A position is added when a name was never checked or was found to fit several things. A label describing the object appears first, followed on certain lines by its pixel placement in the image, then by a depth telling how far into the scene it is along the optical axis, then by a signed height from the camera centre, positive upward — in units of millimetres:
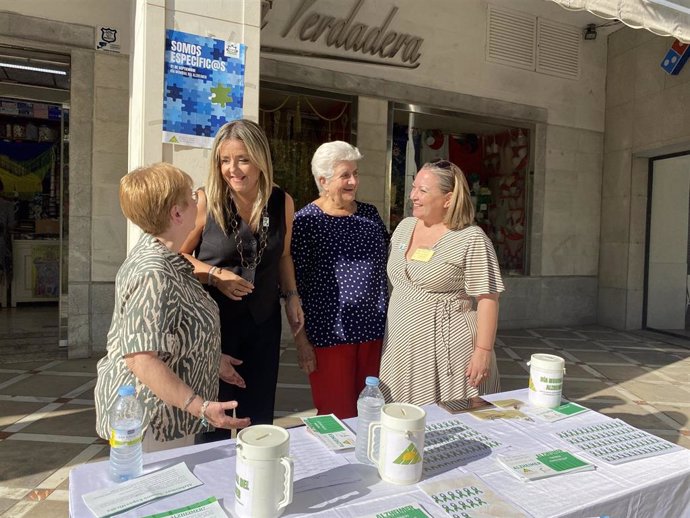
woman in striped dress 2078 -251
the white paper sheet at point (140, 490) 1067 -567
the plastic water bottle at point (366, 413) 1337 -480
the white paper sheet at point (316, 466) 1219 -573
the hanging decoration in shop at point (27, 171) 7930 +1023
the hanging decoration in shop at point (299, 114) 5677 +1490
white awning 3555 +1754
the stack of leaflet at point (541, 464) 1277 -564
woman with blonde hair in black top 1934 -49
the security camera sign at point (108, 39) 4742 +1873
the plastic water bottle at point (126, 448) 1165 -489
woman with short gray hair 2289 -192
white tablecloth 1120 -579
